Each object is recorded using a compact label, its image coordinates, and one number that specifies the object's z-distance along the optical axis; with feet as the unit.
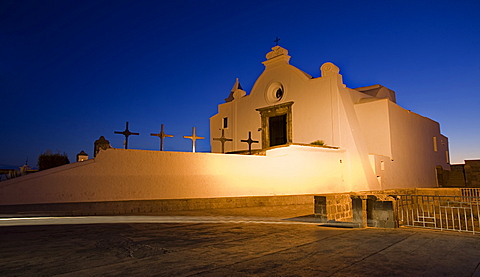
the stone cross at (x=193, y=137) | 48.11
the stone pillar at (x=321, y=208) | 28.09
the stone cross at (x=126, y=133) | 40.40
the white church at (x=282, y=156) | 32.92
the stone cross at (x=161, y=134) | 44.04
